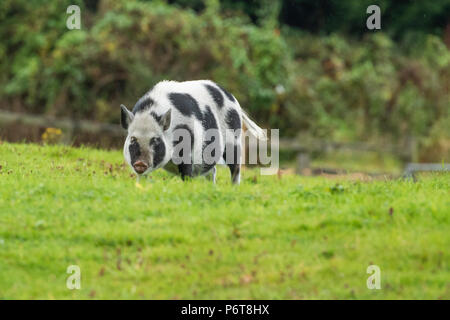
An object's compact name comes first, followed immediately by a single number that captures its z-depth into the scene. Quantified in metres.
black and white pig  10.30
